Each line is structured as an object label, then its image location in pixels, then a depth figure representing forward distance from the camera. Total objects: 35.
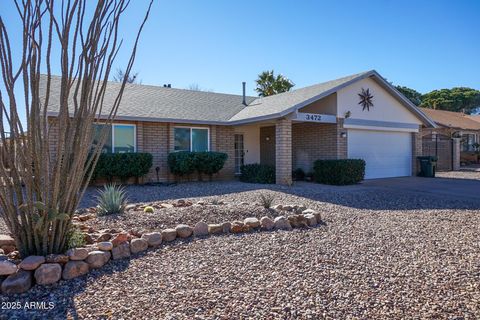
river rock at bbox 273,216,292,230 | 5.51
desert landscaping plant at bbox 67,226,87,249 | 3.89
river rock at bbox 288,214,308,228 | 5.64
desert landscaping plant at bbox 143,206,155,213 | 6.16
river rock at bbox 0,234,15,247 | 4.06
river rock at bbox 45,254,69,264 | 3.40
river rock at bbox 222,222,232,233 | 5.21
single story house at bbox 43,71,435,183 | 12.50
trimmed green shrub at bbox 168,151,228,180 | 12.79
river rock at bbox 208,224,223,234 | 5.12
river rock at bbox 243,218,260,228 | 5.38
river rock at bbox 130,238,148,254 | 4.17
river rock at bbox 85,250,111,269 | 3.65
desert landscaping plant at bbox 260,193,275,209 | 6.51
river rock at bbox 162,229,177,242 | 4.64
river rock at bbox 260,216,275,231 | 5.42
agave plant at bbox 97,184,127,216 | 6.00
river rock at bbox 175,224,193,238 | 4.81
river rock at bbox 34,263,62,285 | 3.24
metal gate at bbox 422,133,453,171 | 19.69
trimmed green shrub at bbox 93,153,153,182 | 11.35
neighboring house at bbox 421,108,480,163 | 22.59
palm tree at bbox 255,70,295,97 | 25.88
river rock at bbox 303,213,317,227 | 5.77
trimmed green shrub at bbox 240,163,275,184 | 12.82
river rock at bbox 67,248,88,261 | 3.58
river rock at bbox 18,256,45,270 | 3.27
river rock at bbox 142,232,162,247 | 4.40
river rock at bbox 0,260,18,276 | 3.22
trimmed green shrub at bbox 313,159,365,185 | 12.40
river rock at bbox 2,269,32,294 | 3.07
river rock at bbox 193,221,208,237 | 4.97
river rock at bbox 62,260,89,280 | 3.39
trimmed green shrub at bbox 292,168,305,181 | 14.94
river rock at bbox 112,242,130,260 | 3.96
